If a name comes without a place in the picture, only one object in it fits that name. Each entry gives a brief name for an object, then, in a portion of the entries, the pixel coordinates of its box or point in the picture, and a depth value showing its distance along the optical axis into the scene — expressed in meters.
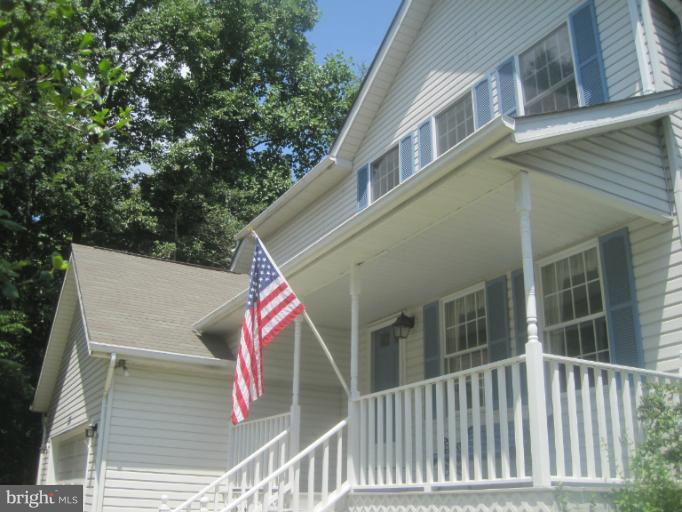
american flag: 8.14
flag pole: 8.01
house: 6.05
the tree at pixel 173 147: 21.05
